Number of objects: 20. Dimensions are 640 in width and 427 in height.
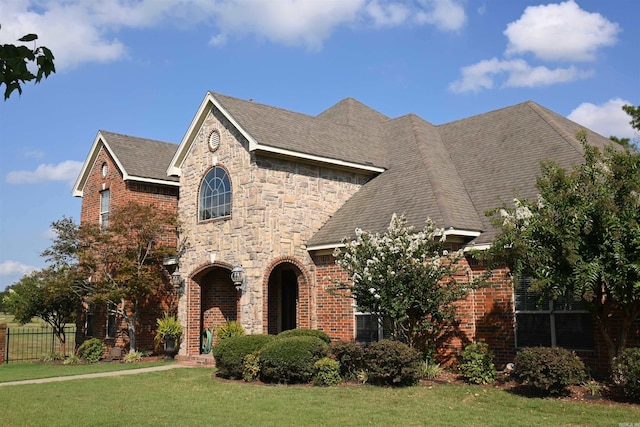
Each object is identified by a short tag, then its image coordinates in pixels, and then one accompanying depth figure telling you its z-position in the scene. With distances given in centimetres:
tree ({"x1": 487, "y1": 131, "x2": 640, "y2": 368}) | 1020
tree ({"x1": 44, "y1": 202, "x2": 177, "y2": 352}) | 1941
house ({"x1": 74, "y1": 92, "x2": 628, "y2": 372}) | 1558
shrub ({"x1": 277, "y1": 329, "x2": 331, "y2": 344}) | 1515
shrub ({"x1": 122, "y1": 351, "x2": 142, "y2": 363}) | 1938
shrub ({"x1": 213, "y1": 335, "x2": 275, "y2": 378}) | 1427
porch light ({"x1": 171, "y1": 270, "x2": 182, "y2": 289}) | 1995
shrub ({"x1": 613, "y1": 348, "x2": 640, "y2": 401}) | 986
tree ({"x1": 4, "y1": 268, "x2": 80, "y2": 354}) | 1946
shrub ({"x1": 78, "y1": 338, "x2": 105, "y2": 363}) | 2048
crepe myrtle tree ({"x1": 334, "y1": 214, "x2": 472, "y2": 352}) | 1312
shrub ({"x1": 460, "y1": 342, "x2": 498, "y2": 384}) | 1270
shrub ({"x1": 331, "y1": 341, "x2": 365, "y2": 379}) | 1323
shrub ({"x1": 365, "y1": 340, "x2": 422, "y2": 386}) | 1235
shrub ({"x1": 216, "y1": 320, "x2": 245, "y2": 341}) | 1695
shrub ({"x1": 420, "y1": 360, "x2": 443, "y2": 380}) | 1363
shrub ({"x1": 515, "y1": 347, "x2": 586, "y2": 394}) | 1063
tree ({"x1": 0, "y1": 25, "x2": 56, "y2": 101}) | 398
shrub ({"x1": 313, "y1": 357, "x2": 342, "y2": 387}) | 1301
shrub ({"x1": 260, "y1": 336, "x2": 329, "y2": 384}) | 1318
